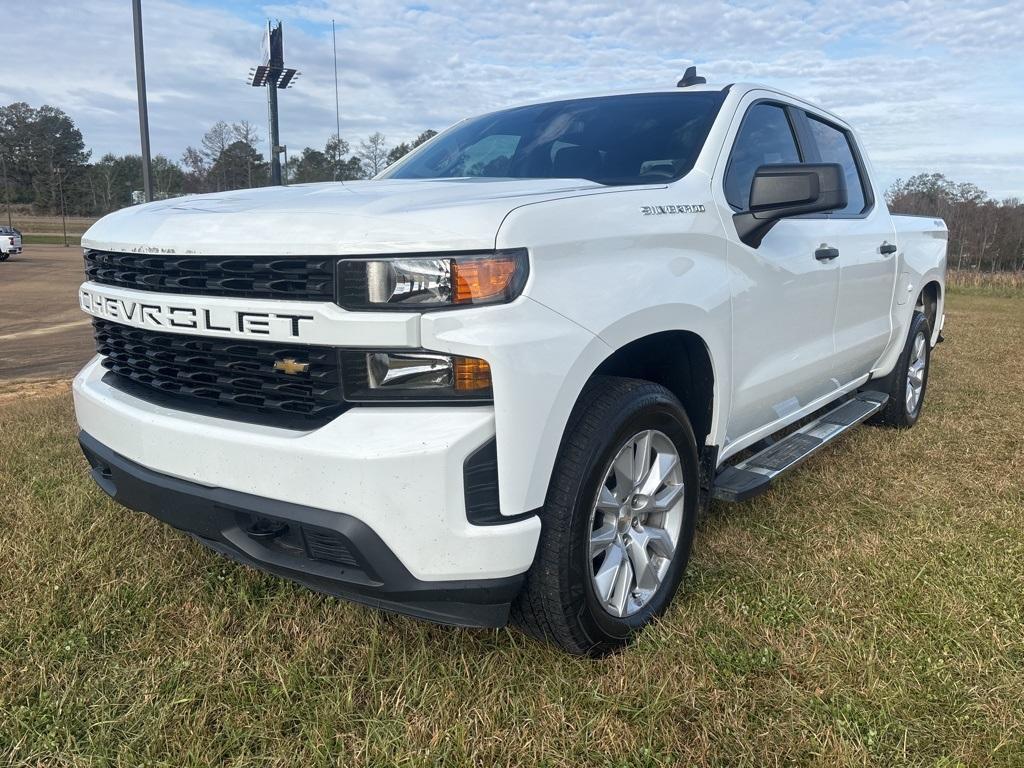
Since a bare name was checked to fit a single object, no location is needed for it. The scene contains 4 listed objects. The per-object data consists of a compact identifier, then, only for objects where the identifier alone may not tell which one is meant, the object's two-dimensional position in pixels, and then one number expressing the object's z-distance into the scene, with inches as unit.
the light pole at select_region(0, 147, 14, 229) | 2639.3
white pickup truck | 73.1
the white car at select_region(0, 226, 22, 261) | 1170.6
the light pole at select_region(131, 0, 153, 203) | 366.9
